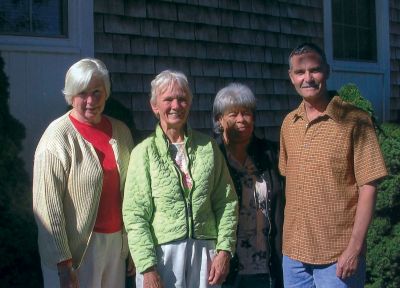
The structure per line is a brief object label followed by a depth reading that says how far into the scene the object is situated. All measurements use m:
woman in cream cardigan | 3.53
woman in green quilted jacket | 3.56
